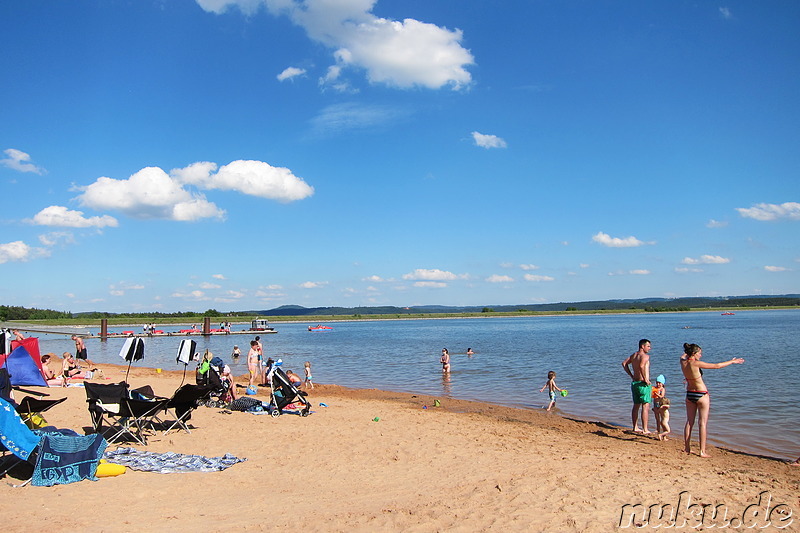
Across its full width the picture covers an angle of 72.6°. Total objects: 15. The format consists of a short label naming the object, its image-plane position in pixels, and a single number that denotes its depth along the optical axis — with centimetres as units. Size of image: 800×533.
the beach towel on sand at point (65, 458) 621
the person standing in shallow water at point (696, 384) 792
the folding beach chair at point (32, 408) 811
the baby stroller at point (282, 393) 1138
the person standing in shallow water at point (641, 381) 961
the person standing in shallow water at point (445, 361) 2074
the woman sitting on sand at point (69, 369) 1560
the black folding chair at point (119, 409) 838
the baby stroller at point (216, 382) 1216
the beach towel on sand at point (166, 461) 700
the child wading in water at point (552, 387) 1342
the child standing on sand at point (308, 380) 1683
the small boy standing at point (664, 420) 984
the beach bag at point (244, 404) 1171
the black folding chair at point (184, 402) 904
